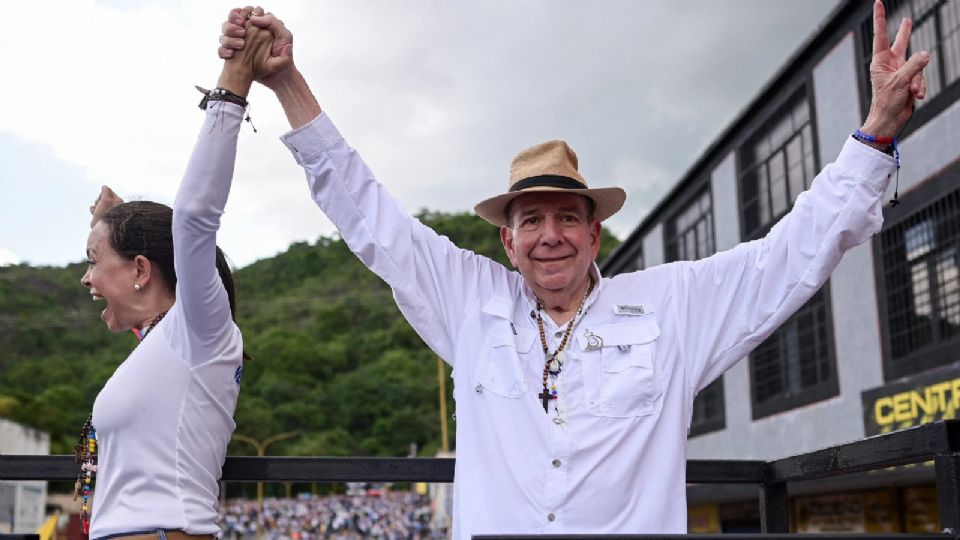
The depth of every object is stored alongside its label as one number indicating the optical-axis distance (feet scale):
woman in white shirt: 7.43
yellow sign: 40.96
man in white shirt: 8.34
